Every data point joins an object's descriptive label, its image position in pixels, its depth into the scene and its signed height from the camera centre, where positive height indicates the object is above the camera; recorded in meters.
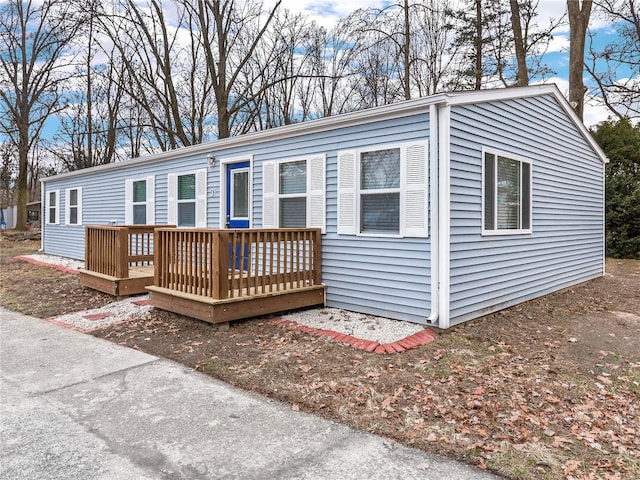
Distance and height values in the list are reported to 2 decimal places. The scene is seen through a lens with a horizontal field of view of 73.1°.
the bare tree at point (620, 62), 15.01 +6.30
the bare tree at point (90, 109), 19.89 +6.70
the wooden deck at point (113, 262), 7.11 -0.53
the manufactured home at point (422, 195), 5.20 +0.55
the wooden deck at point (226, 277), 5.18 -0.60
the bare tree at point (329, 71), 18.66 +7.08
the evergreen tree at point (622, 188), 13.08 +1.33
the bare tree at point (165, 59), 16.11 +7.01
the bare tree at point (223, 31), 15.16 +7.27
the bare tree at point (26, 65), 19.64 +7.80
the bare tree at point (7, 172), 27.61 +4.19
